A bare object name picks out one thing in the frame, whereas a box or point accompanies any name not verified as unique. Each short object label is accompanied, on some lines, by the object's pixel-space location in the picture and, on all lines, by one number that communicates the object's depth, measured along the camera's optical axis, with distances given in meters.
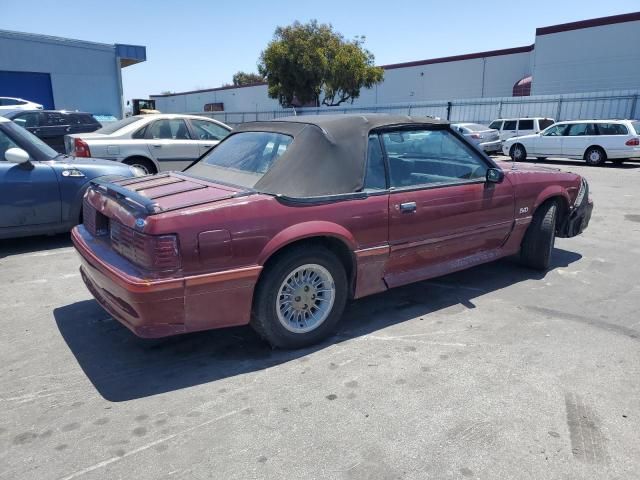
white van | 20.34
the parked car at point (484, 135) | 19.94
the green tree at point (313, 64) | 34.72
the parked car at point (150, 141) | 8.31
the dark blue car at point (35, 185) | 5.40
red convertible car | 2.96
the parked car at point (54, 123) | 11.86
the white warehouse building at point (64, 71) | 23.30
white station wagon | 15.81
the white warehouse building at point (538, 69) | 27.31
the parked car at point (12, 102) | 17.91
